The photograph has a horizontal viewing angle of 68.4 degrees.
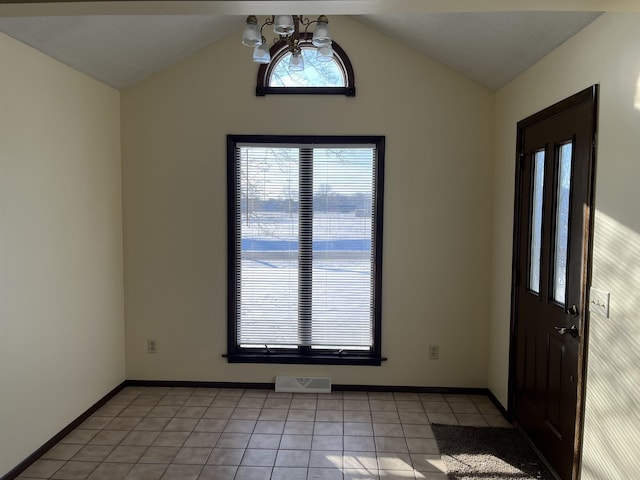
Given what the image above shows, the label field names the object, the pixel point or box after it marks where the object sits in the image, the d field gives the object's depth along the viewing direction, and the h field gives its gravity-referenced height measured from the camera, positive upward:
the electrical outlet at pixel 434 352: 3.89 -1.05
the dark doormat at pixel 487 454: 2.69 -1.41
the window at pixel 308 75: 3.77 +1.20
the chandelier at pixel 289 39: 2.48 +1.05
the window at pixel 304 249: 3.85 -0.21
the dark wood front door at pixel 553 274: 2.34 -0.28
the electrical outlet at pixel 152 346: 3.99 -1.05
